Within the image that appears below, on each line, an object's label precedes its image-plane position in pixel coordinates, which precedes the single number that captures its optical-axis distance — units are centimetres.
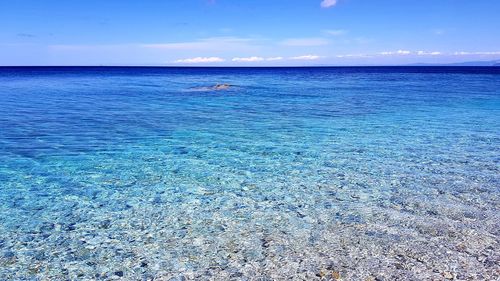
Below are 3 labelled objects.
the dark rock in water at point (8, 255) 630
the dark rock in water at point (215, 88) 4503
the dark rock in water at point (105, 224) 754
